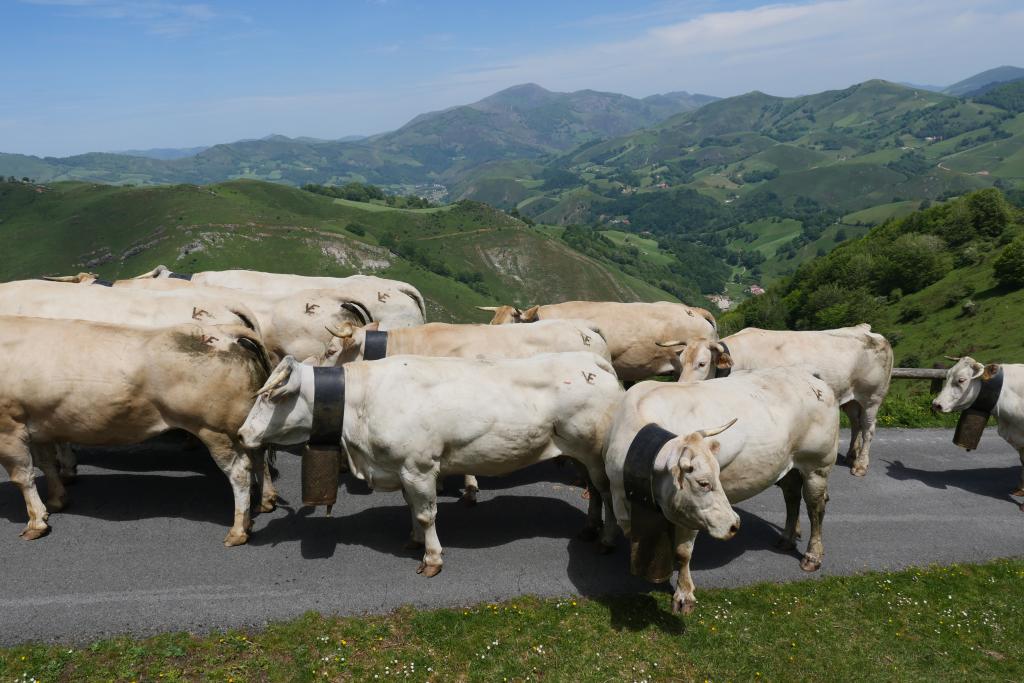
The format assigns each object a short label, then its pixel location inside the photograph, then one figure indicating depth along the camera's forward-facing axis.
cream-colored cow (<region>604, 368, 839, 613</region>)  7.94
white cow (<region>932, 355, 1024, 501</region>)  12.48
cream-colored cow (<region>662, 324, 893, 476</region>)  13.45
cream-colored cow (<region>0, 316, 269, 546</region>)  9.53
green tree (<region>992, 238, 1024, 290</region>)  71.19
